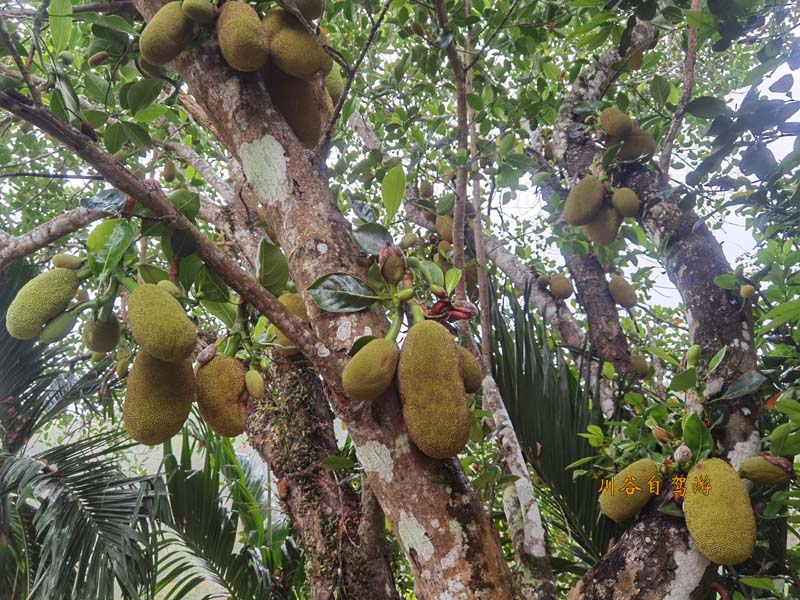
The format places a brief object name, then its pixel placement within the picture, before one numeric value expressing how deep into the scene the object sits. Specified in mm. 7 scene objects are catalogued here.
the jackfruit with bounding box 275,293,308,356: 1140
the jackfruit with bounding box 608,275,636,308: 2402
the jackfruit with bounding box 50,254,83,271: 874
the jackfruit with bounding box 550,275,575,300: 2287
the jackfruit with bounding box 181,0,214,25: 978
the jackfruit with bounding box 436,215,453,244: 2182
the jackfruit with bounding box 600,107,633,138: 1866
